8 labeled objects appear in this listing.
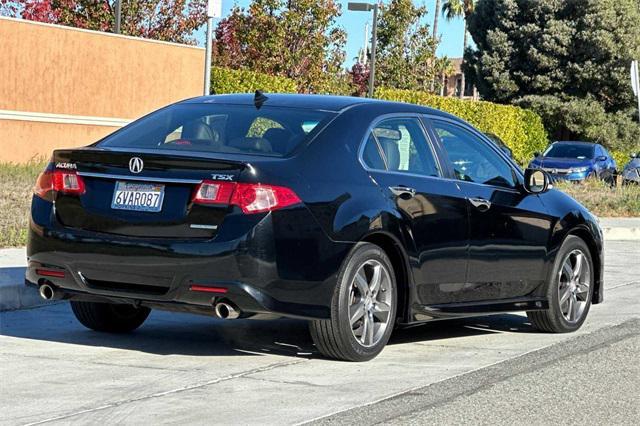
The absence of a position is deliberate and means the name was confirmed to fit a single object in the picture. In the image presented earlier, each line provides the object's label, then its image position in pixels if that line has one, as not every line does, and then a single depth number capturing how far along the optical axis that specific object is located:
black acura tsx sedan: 7.43
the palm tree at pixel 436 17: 88.69
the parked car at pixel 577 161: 36.06
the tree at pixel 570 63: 50.62
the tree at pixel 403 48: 50.12
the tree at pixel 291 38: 41.69
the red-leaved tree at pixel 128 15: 41.28
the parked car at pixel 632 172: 36.69
